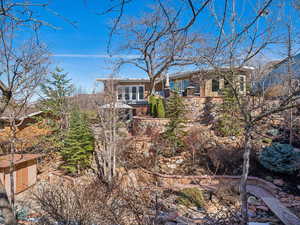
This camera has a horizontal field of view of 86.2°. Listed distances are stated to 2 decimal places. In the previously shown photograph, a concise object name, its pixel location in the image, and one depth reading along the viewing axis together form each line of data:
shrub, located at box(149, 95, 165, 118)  11.55
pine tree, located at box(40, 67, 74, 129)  11.51
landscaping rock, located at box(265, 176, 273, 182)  6.40
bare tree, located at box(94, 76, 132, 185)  7.42
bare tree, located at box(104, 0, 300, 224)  3.49
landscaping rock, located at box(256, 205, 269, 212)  4.72
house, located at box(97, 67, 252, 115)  14.07
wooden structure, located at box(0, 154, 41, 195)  7.20
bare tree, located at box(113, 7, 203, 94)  13.49
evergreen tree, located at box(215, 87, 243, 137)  9.29
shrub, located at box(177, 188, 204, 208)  5.43
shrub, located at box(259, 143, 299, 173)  6.23
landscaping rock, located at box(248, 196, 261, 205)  5.09
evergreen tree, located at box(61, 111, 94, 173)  8.48
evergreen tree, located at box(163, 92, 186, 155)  8.80
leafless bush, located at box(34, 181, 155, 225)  3.10
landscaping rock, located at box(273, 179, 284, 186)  6.10
